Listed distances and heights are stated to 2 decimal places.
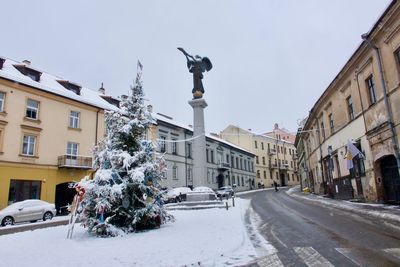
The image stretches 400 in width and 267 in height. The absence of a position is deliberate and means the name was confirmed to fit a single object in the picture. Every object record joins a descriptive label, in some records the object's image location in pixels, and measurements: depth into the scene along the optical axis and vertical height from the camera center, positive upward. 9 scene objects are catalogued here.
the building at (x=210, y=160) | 38.88 +5.62
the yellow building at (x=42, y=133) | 23.09 +5.57
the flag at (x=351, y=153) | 19.25 +2.42
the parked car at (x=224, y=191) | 37.11 +0.72
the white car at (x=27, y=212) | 18.47 -0.54
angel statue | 19.66 +8.07
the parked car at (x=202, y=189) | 17.88 +0.48
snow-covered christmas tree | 9.61 +0.67
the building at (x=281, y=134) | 78.69 +15.46
